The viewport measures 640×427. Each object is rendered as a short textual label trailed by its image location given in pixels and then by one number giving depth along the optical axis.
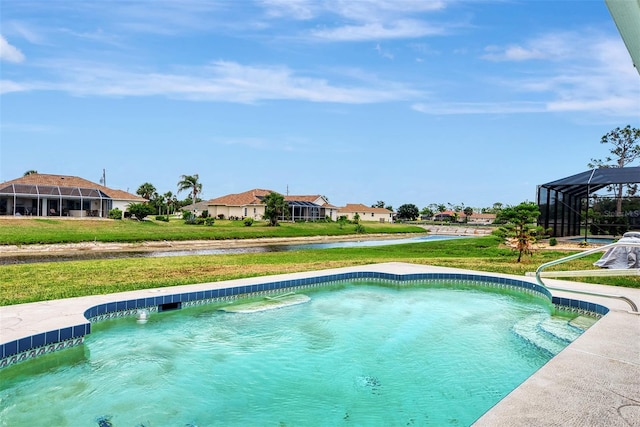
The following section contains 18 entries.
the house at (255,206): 51.41
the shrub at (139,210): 39.47
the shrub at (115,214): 37.53
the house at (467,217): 85.41
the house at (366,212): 70.81
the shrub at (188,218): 43.30
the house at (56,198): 35.94
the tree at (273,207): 42.19
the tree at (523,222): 12.98
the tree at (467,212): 87.84
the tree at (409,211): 81.19
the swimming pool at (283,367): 4.09
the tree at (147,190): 64.12
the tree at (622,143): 36.72
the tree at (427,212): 91.88
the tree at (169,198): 66.00
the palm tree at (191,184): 62.47
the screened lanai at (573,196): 21.06
